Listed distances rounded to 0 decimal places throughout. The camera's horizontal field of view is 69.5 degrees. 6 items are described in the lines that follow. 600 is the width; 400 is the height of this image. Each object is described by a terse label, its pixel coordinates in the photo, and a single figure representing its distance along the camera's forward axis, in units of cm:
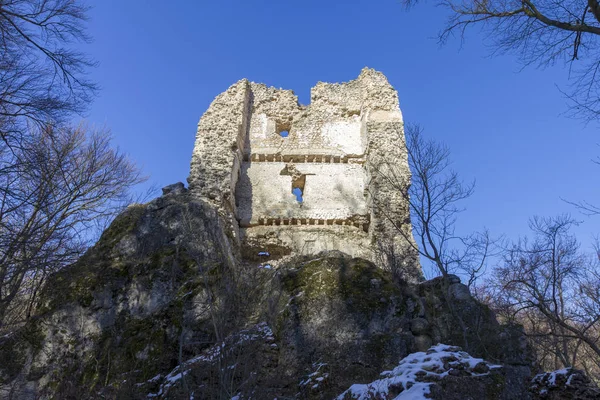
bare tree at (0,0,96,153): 461
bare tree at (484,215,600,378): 859
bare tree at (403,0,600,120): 489
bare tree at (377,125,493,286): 736
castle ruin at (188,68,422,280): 1112
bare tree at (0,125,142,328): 454
